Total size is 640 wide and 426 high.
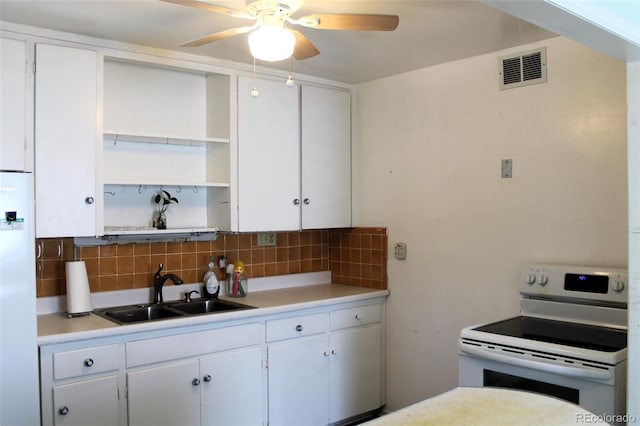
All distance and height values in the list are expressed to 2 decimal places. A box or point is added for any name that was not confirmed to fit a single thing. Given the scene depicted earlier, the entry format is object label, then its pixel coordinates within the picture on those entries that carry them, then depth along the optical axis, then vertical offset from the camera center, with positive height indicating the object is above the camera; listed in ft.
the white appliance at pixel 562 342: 6.79 -1.75
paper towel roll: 9.00 -1.21
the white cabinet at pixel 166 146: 10.00 +1.32
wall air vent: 9.19 +2.45
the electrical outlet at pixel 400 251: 11.39 -0.78
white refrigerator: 6.98 -1.08
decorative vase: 10.30 -0.12
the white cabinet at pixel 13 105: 8.10 +1.62
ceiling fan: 6.49 +2.34
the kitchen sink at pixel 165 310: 9.59 -1.73
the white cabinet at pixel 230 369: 7.95 -2.57
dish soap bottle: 10.89 -1.41
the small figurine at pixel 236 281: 11.26 -1.37
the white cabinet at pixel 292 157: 10.68 +1.17
